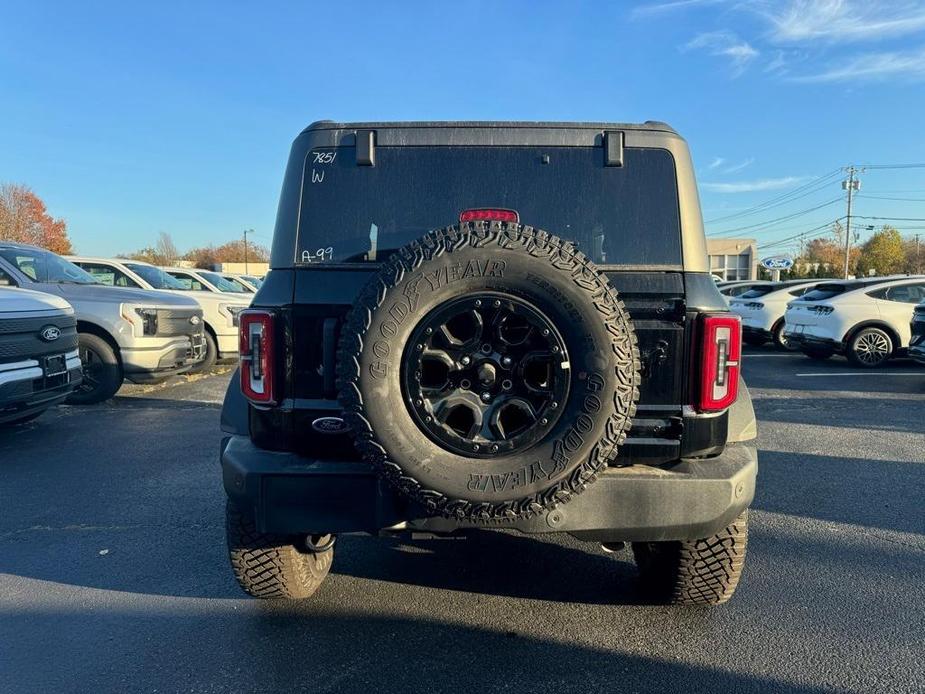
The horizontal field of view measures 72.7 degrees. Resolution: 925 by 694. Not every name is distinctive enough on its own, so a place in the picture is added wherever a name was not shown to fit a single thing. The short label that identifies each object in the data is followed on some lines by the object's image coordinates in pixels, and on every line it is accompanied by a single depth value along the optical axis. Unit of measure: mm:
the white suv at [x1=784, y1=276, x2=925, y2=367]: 10742
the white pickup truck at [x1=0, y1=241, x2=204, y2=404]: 7641
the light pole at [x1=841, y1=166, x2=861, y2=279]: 59688
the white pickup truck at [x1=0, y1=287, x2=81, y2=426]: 5379
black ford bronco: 2154
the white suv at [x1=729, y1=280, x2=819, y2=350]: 13766
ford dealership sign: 39469
